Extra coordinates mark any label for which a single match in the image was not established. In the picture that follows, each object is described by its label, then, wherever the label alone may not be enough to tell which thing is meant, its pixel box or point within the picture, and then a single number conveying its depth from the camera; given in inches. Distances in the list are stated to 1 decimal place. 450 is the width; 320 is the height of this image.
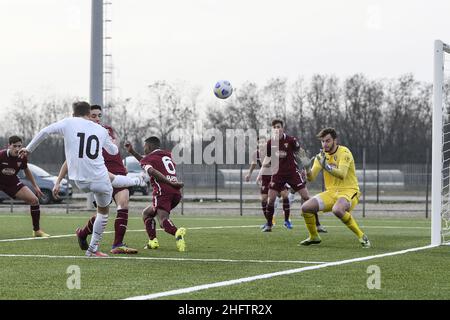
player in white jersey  435.2
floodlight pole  1163.3
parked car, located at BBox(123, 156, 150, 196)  1635.1
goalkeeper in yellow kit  518.6
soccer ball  760.6
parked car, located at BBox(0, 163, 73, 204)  1389.0
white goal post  536.4
